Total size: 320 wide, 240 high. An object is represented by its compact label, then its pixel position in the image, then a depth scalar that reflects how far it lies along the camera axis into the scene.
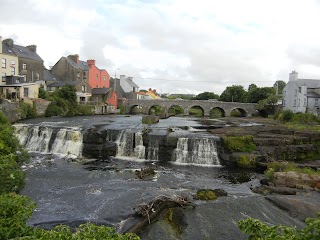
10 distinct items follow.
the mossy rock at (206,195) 17.28
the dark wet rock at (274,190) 18.98
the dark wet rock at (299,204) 15.88
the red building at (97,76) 76.40
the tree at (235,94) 96.01
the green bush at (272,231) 5.88
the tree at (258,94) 80.99
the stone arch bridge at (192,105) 72.44
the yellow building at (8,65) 53.84
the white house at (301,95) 59.66
